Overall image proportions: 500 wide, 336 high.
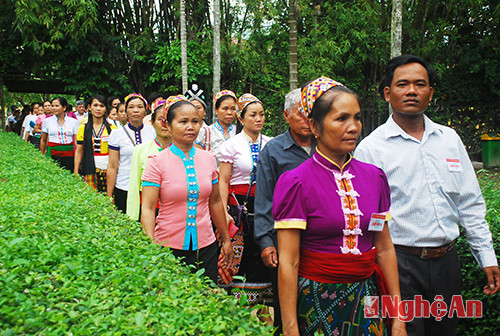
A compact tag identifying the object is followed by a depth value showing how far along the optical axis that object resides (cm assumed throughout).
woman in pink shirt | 402
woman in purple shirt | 261
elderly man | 375
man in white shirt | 320
